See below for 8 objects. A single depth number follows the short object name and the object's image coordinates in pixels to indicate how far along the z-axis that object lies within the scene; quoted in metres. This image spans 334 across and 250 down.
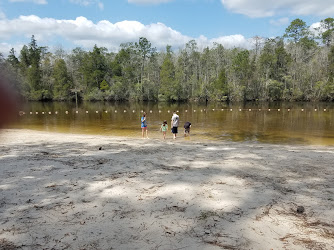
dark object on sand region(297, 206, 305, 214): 5.23
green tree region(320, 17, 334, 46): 79.64
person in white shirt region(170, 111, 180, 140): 19.05
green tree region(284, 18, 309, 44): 80.58
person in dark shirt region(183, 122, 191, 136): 20.07
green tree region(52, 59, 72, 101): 81.62
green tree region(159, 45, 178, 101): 78.75
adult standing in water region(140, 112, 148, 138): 19.60
